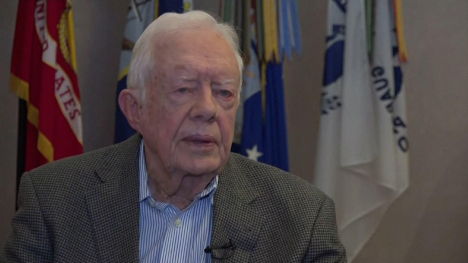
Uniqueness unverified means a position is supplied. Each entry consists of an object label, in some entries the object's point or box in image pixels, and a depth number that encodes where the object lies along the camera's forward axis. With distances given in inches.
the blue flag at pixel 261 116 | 141.3
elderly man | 71.9
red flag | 130.1
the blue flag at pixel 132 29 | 138.0
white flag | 144.0
